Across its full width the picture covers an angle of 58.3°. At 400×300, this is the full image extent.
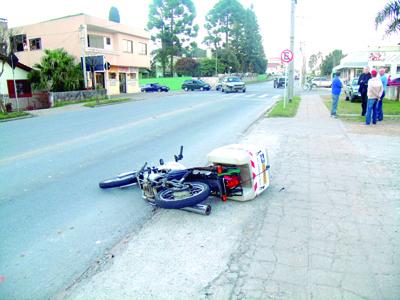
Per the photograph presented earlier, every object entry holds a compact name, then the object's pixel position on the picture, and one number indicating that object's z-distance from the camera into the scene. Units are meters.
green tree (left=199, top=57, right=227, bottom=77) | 65.19
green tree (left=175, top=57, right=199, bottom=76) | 61.00
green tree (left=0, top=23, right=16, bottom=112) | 20.00
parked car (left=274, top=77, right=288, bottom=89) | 51.19
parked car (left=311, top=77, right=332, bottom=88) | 52.02
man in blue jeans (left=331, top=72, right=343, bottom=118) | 14.05
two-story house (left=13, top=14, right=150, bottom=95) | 33.84
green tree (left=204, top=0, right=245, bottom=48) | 67.19
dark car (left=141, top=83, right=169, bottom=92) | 45.12
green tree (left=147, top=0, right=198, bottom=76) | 54.88
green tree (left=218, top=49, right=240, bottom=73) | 66.61
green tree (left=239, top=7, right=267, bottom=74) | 73.19
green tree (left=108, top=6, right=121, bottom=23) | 46.31
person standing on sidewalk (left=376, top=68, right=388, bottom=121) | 13.02
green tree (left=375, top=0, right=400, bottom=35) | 18.06
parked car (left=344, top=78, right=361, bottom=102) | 20.95
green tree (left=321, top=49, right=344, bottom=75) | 82.62
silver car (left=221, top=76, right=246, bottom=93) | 37.59
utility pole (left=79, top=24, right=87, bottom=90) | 30.76
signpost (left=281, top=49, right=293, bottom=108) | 18.08
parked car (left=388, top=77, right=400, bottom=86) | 22.23
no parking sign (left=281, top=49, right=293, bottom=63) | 18.08
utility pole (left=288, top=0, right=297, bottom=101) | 22.66
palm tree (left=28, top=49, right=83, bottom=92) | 28.44
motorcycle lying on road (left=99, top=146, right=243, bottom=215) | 4.76
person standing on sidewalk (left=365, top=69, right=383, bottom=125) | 11.95
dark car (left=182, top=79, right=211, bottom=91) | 45.59
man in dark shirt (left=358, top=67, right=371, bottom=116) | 14.56
